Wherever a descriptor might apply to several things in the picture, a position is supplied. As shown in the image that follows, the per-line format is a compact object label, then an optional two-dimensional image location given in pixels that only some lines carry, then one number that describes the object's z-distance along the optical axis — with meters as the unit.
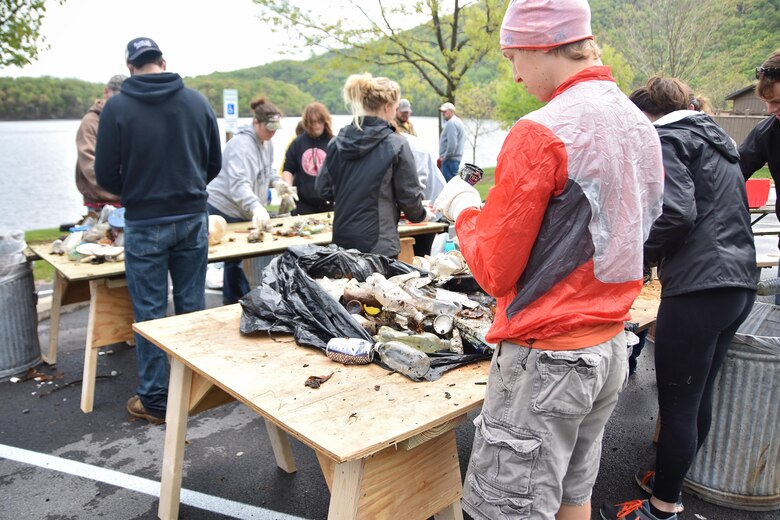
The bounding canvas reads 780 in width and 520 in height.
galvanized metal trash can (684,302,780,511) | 2.38
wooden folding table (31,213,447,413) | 3.38
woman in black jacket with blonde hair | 3.22
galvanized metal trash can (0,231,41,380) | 3.81
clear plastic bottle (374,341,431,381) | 1.88
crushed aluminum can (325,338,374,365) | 1.98
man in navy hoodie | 2.98
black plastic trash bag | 2.13
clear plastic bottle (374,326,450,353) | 2.02
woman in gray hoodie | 4.70
